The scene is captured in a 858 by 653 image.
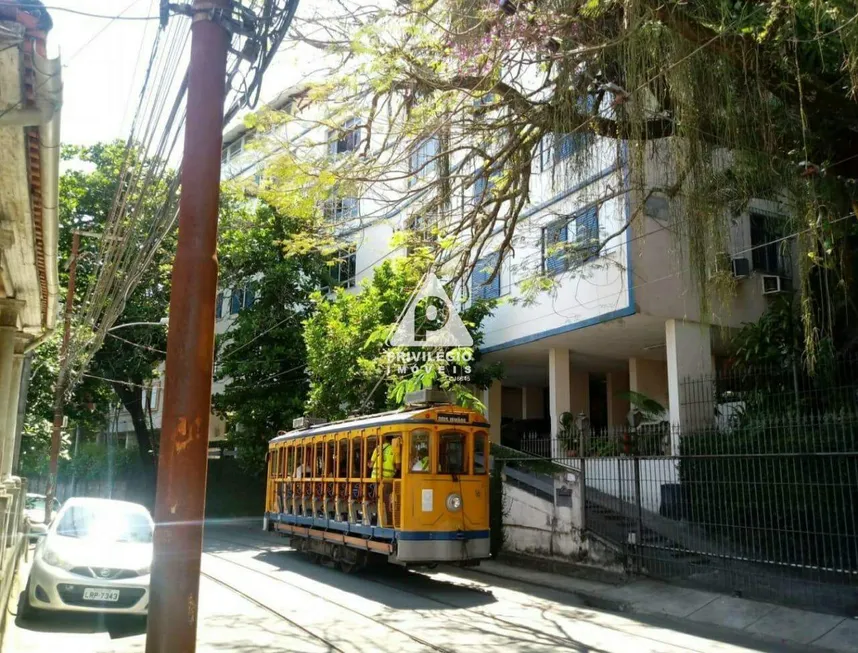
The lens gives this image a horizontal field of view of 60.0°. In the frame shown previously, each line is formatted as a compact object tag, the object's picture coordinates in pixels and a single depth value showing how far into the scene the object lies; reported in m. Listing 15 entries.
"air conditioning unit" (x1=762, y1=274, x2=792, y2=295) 18.06
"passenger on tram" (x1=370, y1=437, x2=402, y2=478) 13.05
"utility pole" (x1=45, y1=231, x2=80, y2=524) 19.80
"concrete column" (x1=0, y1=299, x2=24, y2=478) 11.22
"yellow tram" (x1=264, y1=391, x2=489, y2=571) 12.60
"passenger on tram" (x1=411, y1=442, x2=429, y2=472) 12.84
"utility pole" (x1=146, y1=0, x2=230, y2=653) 4.45
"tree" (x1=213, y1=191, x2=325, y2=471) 25.17
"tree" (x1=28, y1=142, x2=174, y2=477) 27.06
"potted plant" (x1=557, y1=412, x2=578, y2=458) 15.91
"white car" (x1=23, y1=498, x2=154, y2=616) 8.80
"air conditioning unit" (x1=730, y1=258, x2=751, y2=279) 17.28
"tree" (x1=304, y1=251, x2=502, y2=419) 19.12
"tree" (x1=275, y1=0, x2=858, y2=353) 7.90
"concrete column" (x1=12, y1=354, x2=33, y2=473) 17.33
